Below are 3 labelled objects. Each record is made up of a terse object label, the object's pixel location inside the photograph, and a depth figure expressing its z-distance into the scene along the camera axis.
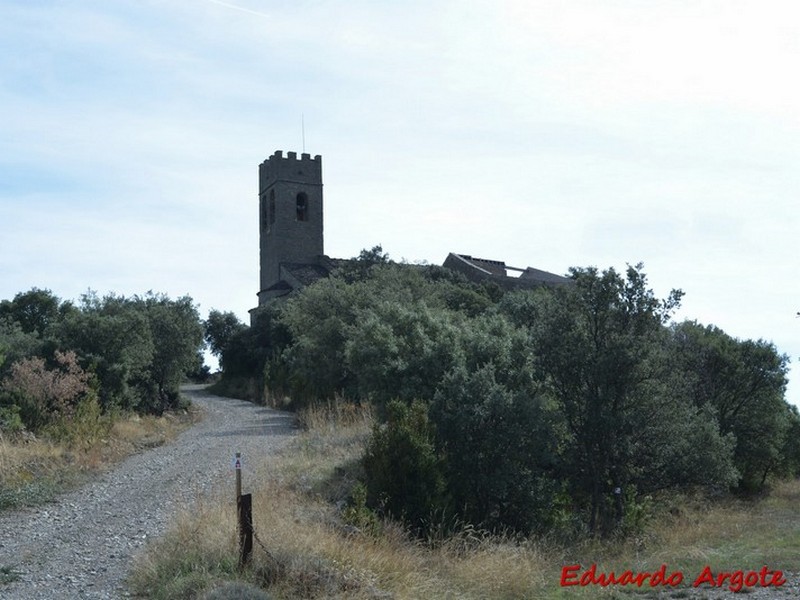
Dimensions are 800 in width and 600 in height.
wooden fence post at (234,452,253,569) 9.05
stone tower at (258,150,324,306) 67.81
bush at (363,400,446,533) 12.77
